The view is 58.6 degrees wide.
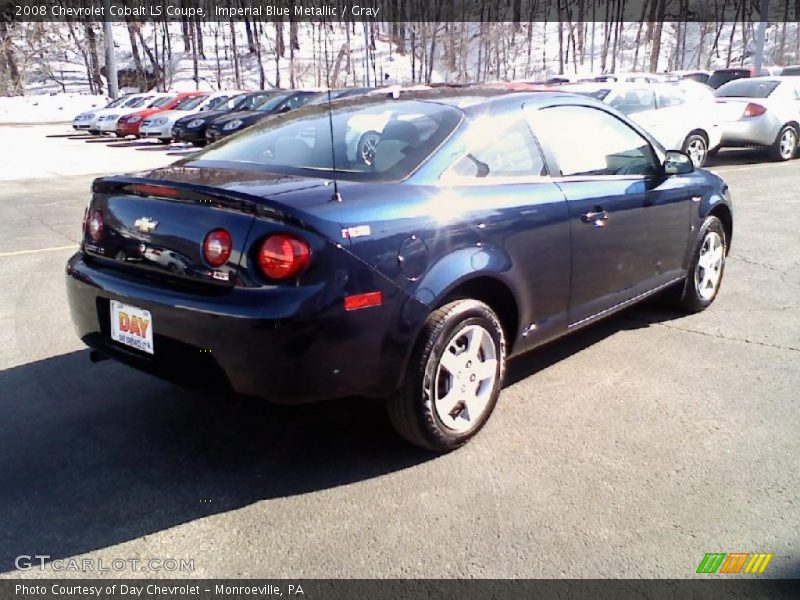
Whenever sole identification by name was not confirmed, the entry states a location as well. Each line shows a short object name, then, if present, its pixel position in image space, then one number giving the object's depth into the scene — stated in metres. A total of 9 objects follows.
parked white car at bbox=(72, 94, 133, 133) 26.73
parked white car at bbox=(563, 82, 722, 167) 12.59
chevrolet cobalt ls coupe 2.67
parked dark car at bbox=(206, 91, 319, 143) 18.81
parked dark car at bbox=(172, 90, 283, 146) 19.81
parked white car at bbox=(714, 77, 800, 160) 14.09
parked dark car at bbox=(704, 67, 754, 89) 23.06
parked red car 24.19
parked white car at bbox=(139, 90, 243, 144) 22.14
